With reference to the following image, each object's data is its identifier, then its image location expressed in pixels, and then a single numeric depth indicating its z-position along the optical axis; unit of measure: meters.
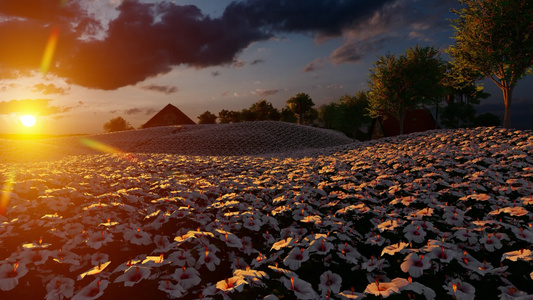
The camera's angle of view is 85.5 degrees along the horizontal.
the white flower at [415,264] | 3.43
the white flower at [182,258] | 3.98
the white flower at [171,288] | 3.20
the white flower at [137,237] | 4.84
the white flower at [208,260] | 3.98
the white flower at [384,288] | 2.81
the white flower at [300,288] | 3.00
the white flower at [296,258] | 3.75
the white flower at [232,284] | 2.90
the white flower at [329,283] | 3.49
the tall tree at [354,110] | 80.50
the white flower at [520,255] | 3.52
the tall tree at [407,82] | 41.19
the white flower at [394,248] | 3.89
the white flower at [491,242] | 4.39
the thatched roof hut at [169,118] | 67.69
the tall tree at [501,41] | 26.92
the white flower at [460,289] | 3.16
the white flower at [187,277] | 3.54
